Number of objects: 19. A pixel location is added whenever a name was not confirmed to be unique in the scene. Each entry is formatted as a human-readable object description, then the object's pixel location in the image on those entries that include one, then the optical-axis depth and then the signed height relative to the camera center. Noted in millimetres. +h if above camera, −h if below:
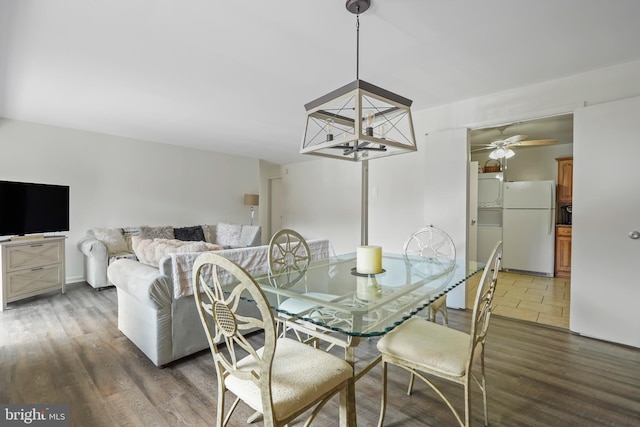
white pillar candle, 1781 -308
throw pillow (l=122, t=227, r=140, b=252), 4398 -388
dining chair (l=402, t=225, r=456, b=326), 2095 -419
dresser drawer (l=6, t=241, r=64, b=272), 3178 -573
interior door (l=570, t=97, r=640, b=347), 2283 -79
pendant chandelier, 1411 +555
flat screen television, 3309 -20
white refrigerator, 4535 -231
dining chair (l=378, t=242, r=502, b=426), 1254 -660
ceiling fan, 3826 +960
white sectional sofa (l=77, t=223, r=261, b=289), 3775 -501
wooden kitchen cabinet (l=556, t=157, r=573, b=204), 4664 +544
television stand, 3120 -719
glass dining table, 1198 -447
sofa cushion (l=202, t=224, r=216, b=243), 5266 -458
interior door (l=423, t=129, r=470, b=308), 3186 +286
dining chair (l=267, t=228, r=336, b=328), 1504 -449
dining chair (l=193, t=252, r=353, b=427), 936 -653
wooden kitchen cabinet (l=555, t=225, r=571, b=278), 4461 -606
